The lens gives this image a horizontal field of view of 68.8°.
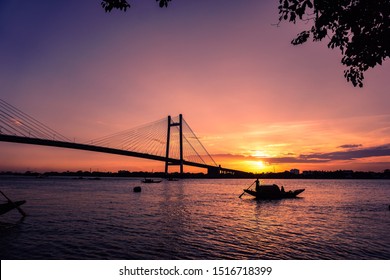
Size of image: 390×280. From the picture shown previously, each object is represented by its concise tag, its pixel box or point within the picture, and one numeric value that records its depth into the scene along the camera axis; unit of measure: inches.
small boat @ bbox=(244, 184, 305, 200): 1512.1
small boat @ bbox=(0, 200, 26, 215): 719.1
